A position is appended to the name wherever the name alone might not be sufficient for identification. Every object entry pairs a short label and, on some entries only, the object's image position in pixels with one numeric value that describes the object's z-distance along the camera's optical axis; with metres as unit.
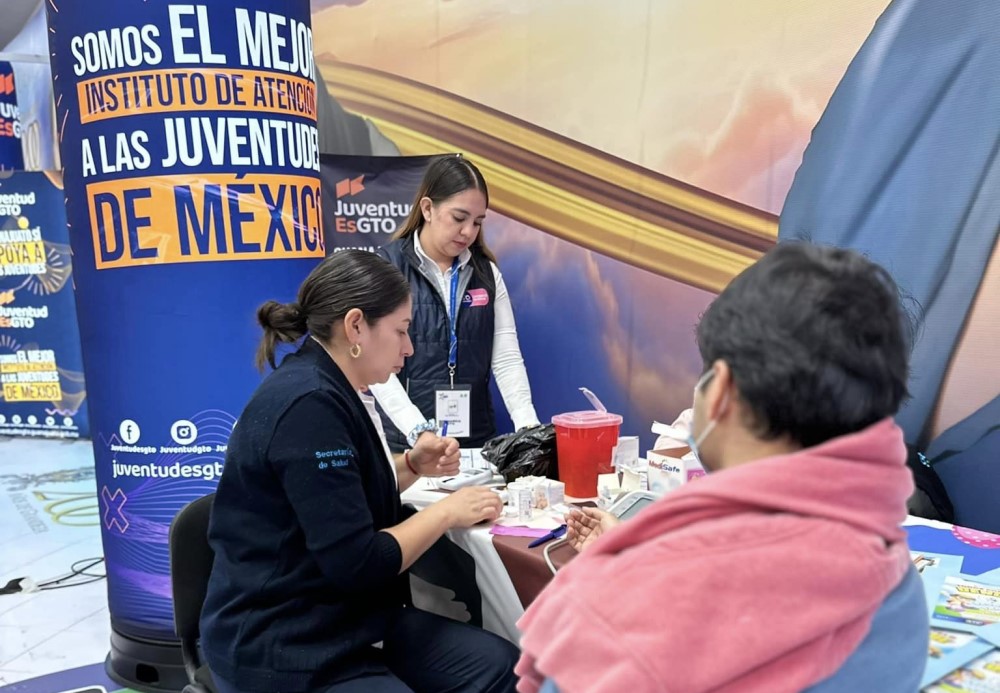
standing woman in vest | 2.43
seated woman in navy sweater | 1.29
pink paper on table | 1.58
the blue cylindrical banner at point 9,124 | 6.14
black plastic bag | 1.95
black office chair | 1.55
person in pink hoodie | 0.65
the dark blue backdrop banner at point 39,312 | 5.57
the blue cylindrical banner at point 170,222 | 2.16
